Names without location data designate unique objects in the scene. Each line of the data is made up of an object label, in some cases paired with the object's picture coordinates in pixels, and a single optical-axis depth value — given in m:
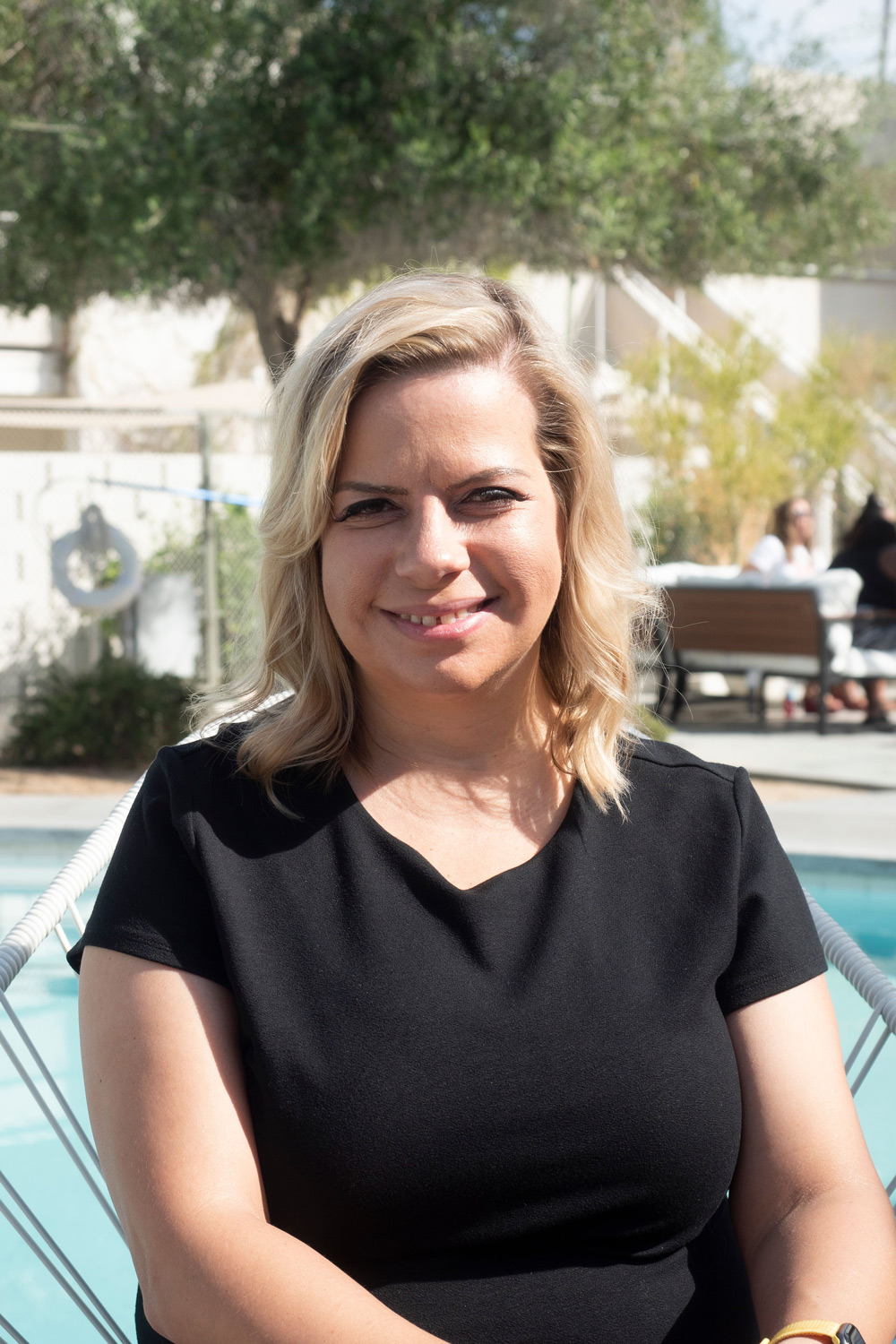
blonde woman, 1.27
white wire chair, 1.58
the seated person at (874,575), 9.03
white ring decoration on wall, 7.61
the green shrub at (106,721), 7.43
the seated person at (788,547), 9.40
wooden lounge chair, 8.69
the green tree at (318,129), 7.05
